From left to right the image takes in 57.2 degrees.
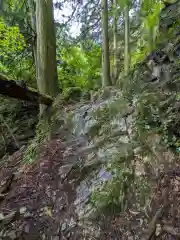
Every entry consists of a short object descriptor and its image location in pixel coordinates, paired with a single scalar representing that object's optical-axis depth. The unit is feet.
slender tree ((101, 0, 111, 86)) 16.58
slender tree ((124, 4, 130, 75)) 18.21
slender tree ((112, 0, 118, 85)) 20.99
